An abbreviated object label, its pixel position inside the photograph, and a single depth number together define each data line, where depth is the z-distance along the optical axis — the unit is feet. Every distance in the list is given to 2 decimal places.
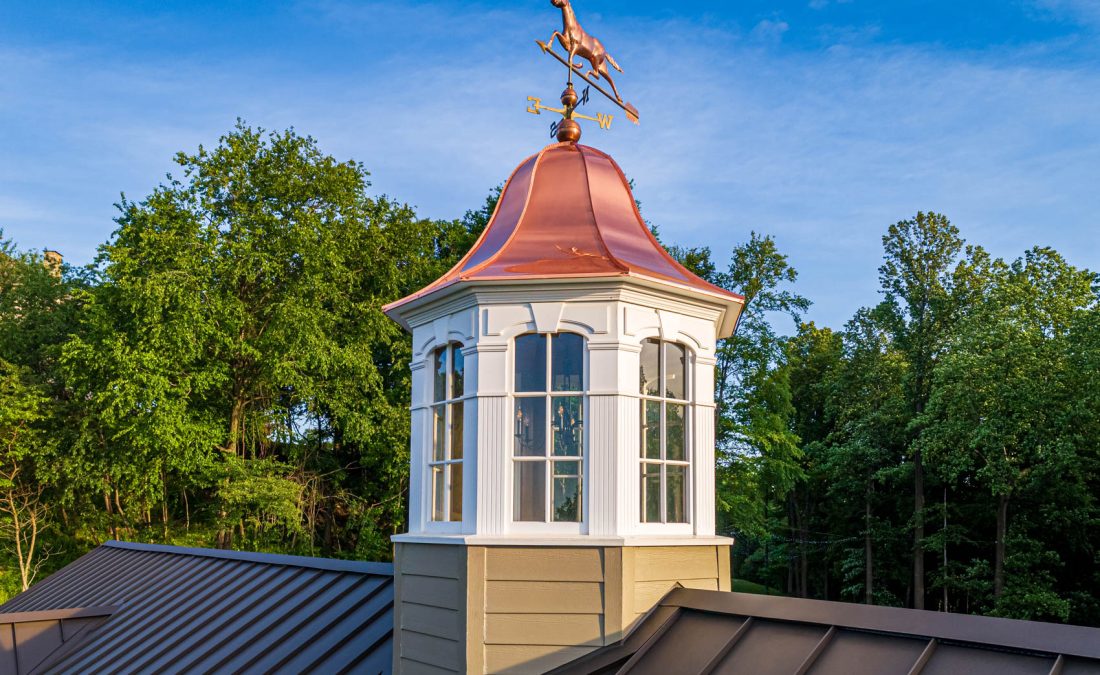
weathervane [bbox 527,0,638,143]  25.04
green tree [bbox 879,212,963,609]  114.42
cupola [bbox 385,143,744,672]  20.66
